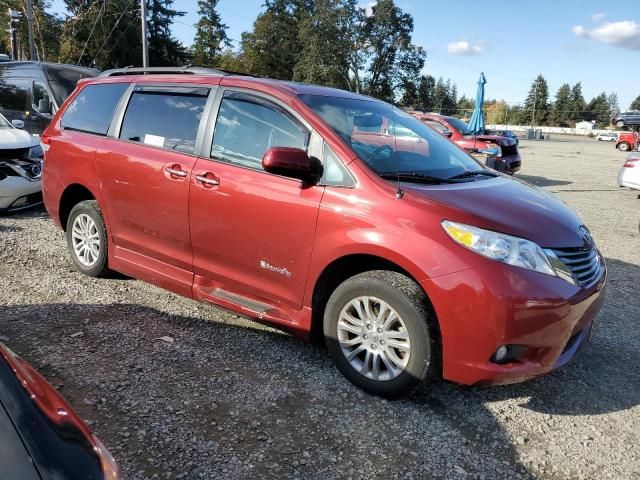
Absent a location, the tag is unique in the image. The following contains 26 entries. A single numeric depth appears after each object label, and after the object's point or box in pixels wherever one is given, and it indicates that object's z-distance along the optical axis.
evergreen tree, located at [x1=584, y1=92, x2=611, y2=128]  116.53
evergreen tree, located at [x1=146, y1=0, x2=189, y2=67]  56.62
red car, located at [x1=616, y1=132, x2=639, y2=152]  38.03
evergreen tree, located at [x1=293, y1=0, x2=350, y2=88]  63.34
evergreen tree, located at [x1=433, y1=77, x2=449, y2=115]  95.78
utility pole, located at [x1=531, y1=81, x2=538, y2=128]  108.25
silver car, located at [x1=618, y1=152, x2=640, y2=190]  11.30
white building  95.28
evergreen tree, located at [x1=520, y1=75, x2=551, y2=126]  111.19
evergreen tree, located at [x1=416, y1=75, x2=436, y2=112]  70.31
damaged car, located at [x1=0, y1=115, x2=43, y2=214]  6.86
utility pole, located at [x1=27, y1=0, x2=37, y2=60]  23.62
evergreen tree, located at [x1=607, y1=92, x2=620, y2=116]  123.15
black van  10.30
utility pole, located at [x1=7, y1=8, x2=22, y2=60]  23.50
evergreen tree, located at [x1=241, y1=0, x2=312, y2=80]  66.62
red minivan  2.78
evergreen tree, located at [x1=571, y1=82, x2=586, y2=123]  114.50
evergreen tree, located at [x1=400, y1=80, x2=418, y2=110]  69.31
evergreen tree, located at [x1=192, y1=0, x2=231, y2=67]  69.06
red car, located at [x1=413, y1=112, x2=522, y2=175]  12.60
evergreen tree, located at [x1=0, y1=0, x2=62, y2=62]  29.45
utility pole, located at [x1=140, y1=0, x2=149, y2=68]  21.96
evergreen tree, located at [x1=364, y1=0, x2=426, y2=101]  66.38
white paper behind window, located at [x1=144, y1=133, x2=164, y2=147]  4.02
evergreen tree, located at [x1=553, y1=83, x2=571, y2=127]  113.88
